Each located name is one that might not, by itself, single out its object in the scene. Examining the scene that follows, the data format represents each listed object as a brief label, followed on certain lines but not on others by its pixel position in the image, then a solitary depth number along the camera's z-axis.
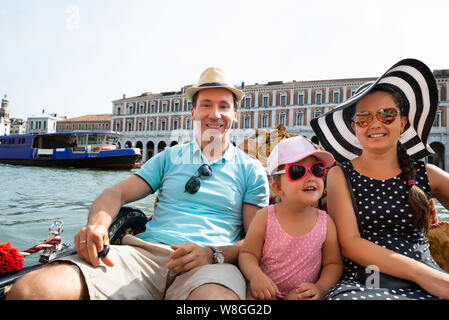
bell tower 69.32
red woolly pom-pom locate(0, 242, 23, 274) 1.44
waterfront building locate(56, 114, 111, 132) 46.88
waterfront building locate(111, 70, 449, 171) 26.73
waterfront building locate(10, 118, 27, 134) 70.50
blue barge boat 20.23
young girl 1.32
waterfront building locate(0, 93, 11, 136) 66.31
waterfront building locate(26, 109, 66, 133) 55.94
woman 1.24
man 1.13
